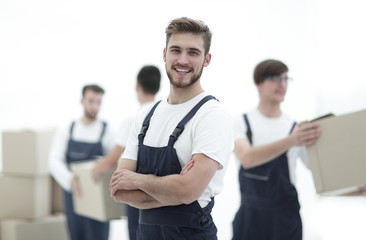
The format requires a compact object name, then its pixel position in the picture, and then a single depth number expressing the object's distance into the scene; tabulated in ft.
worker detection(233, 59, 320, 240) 8.20
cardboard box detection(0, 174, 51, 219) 12.98
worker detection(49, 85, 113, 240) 11.42
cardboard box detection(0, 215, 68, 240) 12.68
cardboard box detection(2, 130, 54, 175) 12.59
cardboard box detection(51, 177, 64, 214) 13.46
